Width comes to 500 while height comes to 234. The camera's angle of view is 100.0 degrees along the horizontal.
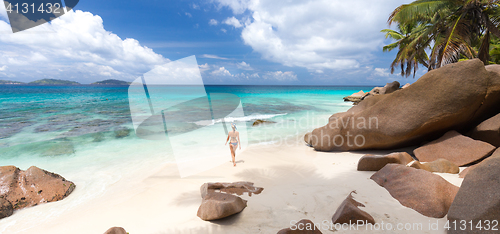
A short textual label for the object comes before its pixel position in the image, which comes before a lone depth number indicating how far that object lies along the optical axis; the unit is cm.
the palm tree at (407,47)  2083
